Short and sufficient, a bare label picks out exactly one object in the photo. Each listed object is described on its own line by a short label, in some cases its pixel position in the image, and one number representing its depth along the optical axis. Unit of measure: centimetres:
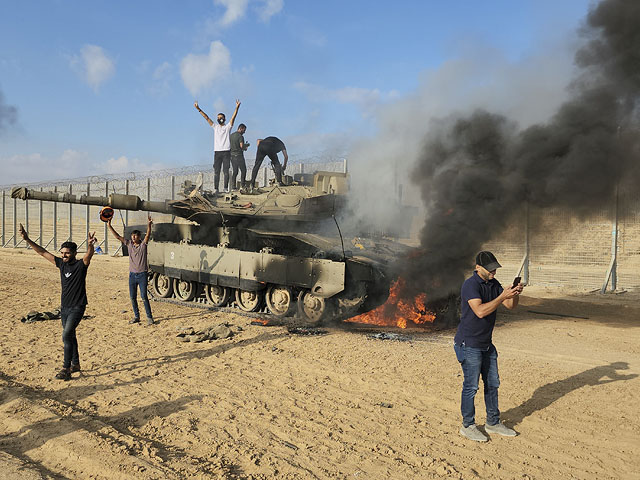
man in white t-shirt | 1512
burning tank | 1002
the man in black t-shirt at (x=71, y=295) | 665
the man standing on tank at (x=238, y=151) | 1500
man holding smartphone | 487
